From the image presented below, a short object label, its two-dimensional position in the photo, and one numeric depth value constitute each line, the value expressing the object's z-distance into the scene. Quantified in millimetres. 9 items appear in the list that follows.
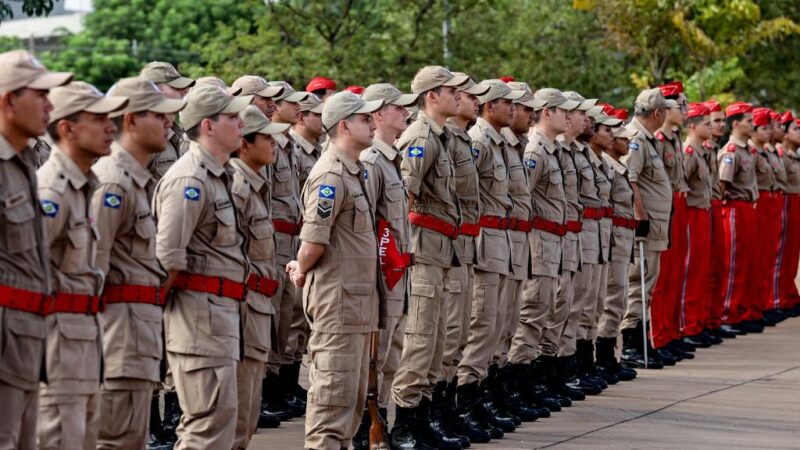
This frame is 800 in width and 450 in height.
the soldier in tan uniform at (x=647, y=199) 29797
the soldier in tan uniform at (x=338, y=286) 17016
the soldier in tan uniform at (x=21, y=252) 11992
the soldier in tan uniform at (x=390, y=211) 18297
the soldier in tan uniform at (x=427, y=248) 20219
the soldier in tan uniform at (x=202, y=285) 14898
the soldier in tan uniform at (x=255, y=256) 16062
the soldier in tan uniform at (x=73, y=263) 12906
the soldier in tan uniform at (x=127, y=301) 14172
